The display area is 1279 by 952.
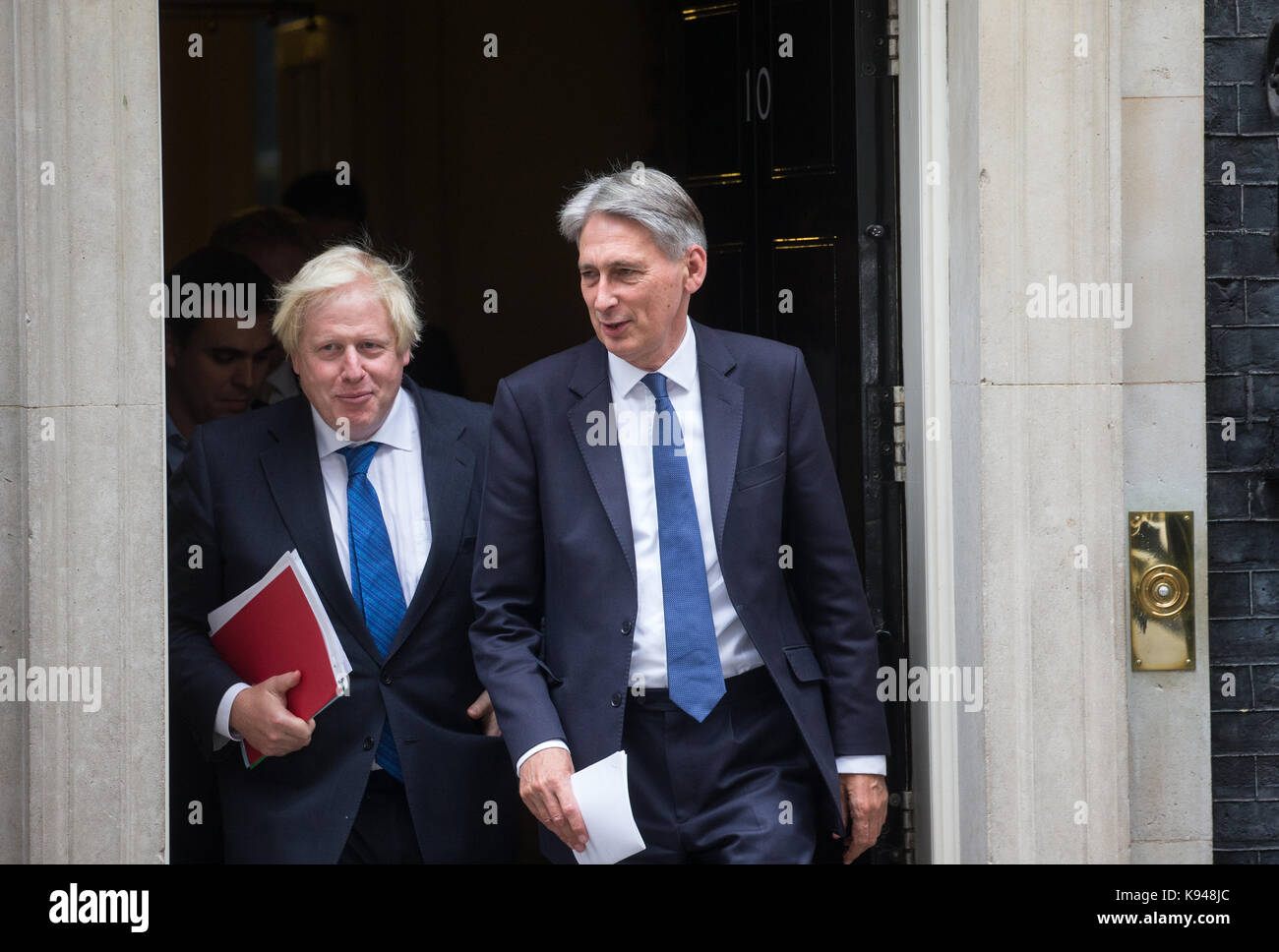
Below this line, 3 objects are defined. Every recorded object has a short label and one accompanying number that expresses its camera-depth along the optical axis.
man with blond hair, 4.04
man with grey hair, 3.73
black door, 4.58
